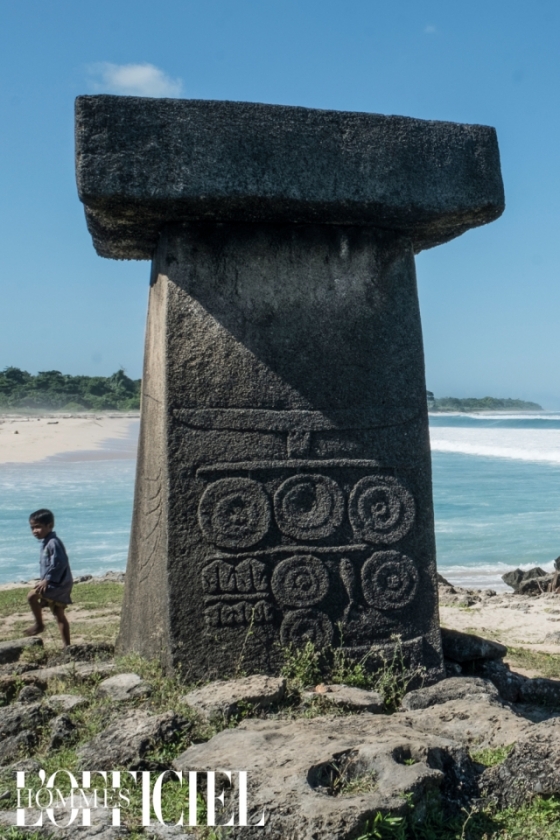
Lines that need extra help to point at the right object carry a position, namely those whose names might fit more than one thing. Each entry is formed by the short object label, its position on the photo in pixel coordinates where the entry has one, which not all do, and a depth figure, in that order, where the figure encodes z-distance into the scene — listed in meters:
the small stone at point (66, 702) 3.26
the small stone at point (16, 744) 2.87
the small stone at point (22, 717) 3.06
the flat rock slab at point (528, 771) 2.37
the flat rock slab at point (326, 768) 2.08
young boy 5.36
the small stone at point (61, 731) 2.93
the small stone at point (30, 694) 3.47
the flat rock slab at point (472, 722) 2.89
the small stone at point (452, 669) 4.01
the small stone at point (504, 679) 3.93
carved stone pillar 3.52
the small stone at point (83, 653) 4.18
